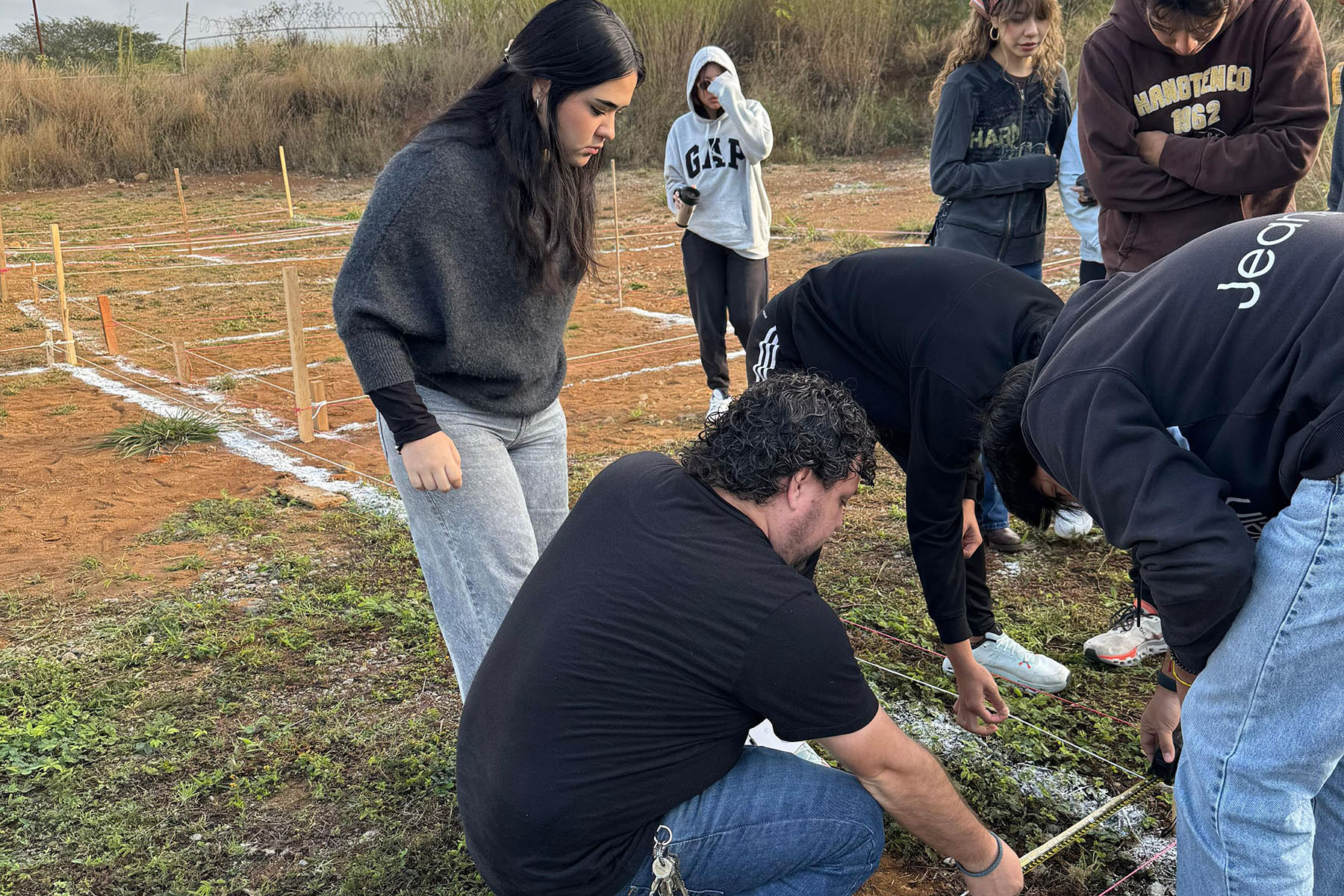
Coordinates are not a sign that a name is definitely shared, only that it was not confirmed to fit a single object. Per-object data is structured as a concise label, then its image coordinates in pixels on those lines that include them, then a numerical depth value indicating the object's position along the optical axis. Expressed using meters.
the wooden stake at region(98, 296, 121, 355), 7.73
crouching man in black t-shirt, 1.67
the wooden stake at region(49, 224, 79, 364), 7.45
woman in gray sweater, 2.11
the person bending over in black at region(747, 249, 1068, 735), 2.22
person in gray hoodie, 5.37
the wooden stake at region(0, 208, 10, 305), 9.91
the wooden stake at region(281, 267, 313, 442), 5.23
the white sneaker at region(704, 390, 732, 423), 5.42
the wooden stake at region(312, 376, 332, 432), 6.08
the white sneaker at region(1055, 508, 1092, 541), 4.08
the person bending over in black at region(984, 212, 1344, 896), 1.41
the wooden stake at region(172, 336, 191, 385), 7.00
